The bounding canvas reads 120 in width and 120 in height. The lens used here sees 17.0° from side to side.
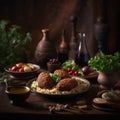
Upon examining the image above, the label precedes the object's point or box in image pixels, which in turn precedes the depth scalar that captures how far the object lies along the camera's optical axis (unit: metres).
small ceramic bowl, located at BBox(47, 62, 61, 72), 2.27
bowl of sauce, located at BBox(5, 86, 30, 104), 1.81
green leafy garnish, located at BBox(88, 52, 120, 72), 1.95
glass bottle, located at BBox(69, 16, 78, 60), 2.67
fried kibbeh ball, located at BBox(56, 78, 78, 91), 1.89
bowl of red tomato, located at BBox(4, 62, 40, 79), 2.21
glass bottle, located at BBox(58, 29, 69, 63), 2.53
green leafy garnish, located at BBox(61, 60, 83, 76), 2.27
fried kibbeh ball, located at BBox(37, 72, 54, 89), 1.93
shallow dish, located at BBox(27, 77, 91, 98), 1.85
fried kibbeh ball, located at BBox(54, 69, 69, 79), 2.02
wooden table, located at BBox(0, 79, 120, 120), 1.72
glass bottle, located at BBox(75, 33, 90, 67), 2.42
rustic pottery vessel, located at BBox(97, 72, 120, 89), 1.99
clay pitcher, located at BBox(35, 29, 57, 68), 2.47
